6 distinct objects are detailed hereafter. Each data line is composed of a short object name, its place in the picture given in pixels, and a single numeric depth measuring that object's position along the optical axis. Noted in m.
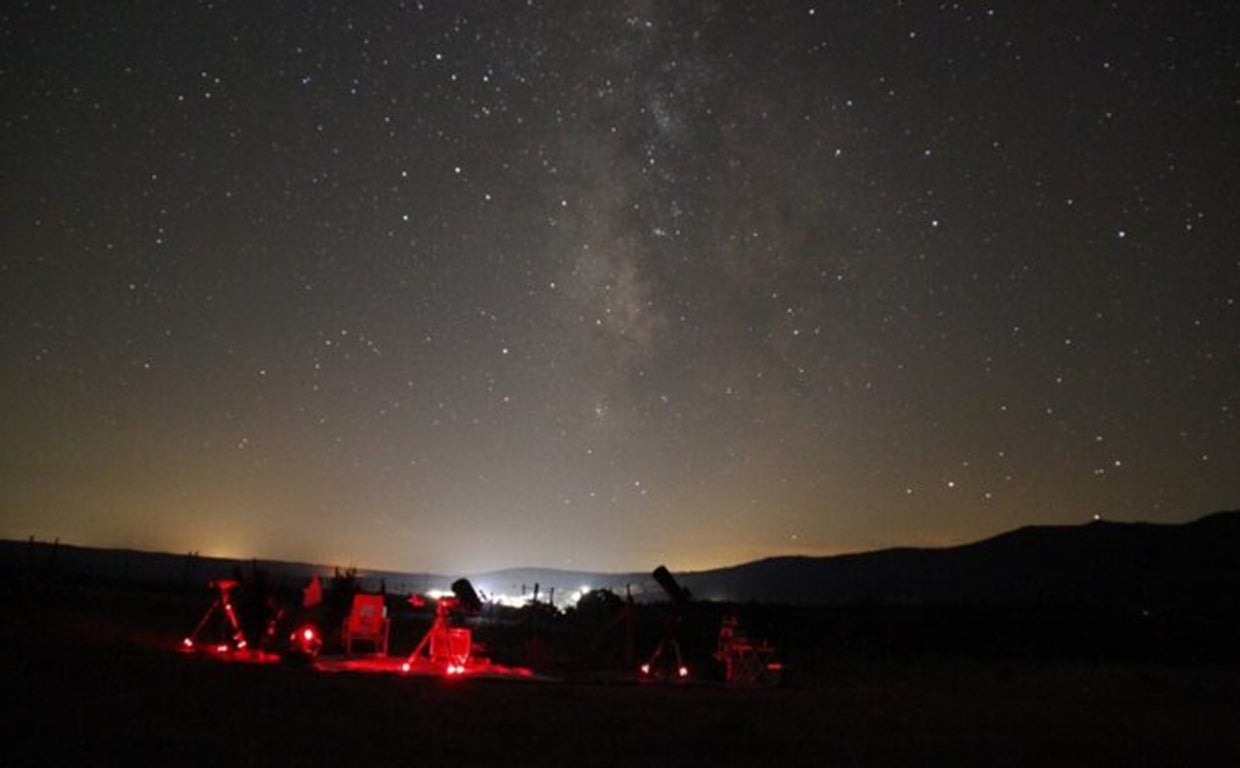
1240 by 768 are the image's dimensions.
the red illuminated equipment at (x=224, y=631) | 16.22
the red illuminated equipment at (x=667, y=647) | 17.50
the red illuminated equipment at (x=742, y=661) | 16.83
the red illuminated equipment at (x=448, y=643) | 15.31
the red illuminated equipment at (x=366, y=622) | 16.34
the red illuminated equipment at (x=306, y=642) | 14.59
